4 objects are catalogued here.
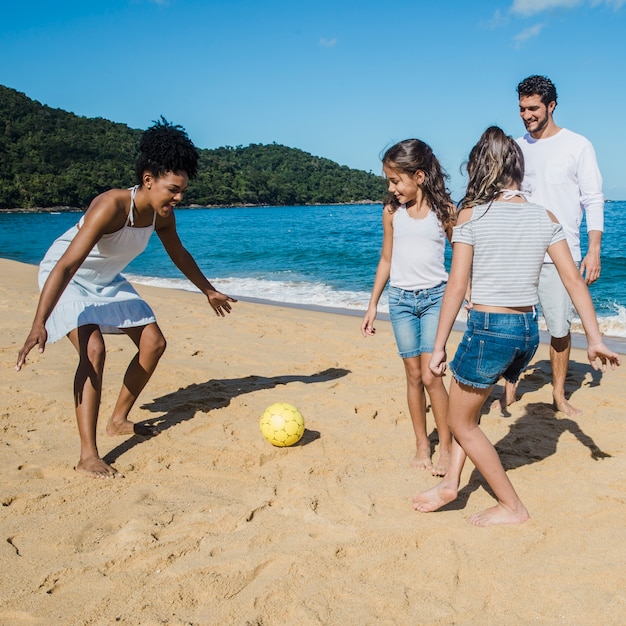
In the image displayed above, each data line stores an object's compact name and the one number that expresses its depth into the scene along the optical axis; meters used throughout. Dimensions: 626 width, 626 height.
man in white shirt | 4.65
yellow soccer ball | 4.16
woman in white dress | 3.77
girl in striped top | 2.89
